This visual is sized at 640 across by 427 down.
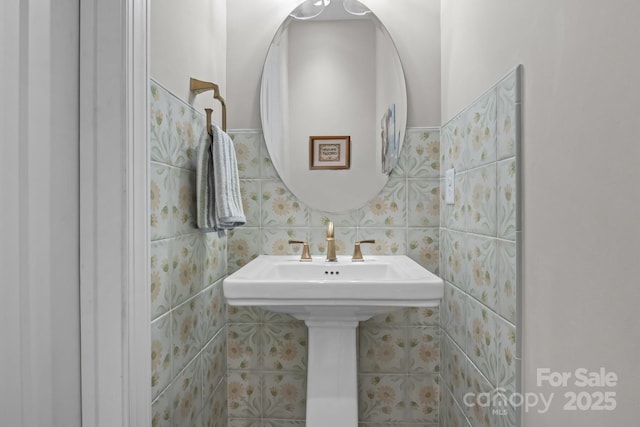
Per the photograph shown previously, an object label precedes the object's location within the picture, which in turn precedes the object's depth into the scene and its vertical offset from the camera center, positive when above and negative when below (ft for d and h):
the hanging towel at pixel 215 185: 4.28 +0.23
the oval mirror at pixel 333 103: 5.67 +1.41
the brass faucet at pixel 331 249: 5.31 -0.53
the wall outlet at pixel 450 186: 4.91 +0.26
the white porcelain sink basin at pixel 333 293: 3.81 -0.78
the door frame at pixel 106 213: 3.16 -0.05
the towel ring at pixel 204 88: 4.45 +1.30
